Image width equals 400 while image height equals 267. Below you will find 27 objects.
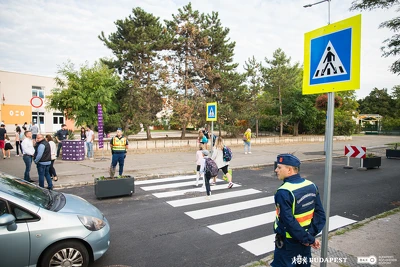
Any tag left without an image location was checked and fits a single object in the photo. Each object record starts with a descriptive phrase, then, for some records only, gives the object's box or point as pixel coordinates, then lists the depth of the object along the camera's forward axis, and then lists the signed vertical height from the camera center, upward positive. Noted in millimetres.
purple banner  14781 +80
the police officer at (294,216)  2596 -918
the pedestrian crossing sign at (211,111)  11805 +741
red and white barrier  12906 -1130
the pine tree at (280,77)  30500 +6057
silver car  3387 -1501
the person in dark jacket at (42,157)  8031 -1010
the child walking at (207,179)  7684 -1588
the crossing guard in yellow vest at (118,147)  9641 -803
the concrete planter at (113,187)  7598 -1831
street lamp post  2674 -419
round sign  11364 +995
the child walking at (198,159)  9562 -1187
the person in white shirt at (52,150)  8677 -845
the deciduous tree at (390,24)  13797 +5807
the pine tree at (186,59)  23453 +6167
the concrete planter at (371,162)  13367 -1720
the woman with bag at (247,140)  18000 -883
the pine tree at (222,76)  24688 +4860
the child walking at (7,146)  14298 -1208
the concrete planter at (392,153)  17506 -1621
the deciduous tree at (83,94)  18145 +2207
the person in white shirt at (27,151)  9203 -954
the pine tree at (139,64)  22219 +5475
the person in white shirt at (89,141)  14766 -906
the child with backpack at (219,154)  9070 -953
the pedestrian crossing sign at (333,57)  2562 +761
